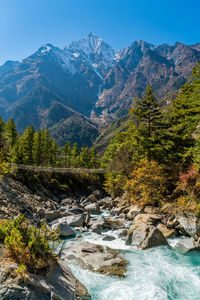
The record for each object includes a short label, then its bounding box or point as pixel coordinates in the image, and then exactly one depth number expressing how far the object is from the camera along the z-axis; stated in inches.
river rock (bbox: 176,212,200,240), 443.2
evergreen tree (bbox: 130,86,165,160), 755.4
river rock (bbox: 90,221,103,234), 556.4
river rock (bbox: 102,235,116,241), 489.6
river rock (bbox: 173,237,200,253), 411.2
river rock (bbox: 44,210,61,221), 661.2
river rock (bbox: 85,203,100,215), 913.1
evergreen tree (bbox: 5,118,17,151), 1364.4
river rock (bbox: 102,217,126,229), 590.1
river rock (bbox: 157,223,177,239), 470.7
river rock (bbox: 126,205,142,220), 657.6
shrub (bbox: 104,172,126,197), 1132.3
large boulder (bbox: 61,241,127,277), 327.9
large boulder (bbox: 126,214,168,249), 431.2
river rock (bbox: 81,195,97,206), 1203.9
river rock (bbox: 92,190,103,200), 1499.8
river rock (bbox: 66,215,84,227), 633.9
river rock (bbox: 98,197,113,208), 1066.7
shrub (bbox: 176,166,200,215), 519.2
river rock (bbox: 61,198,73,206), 1082.8
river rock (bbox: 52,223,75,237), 519.7
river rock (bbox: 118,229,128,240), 500.0
